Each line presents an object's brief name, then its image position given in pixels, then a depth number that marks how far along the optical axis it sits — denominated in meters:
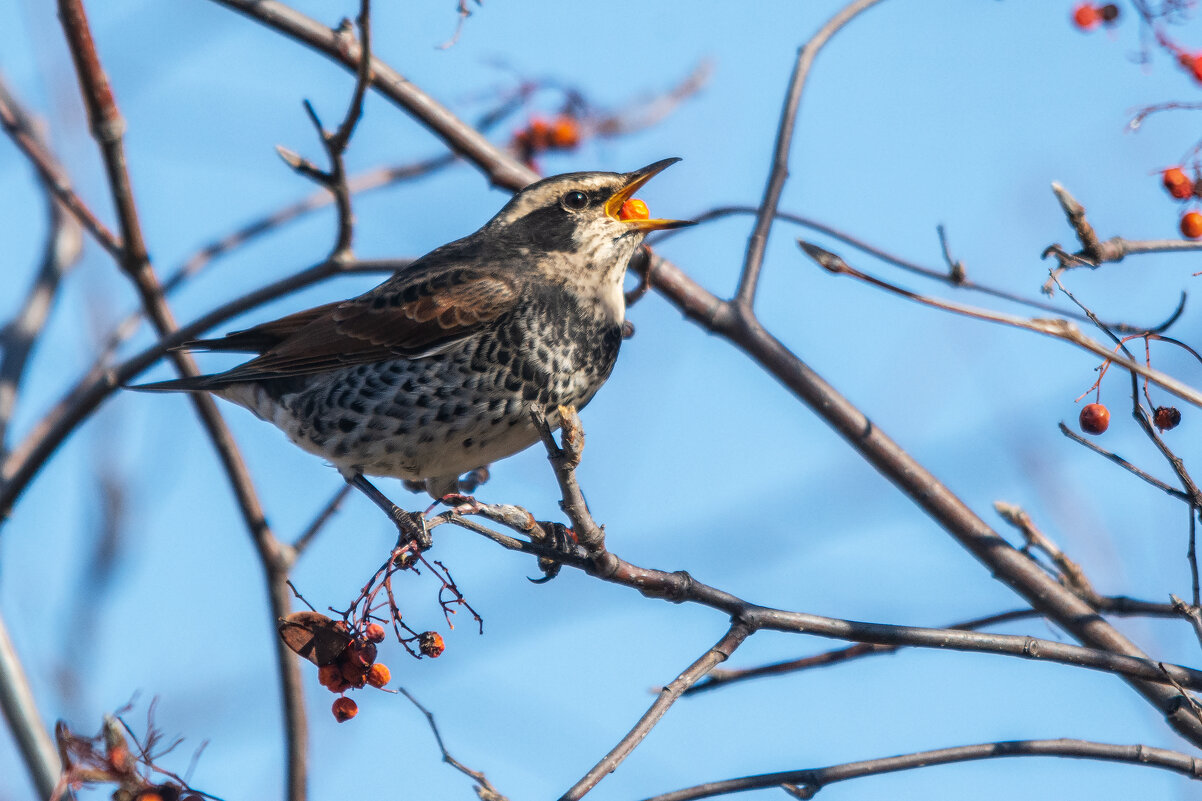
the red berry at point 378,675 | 7.56
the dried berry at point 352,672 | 7.43
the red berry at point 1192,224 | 7.72
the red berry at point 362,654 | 7.40
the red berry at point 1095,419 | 7.96
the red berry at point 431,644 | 7.42
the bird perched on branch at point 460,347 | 10.02
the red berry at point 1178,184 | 7.93
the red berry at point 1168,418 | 7.55
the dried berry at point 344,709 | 7.82
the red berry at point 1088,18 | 10.02
